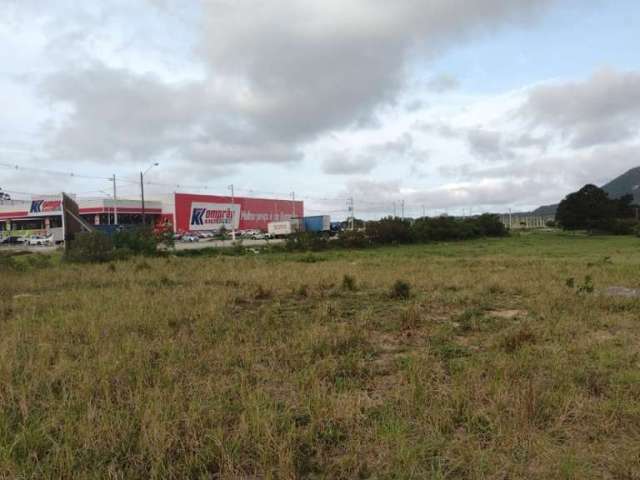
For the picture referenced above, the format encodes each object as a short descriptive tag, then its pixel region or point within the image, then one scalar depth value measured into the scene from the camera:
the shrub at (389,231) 46.16
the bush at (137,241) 28.78
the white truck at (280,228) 68.44
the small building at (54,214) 68.75
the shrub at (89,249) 24.36
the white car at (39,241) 59.78
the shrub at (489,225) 63.53
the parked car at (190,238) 64.94
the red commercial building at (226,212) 74.12
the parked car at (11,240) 65.88
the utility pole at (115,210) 64.40
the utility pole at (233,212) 83.54
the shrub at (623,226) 64.75
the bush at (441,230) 51.69
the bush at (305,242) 39.34
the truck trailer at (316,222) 74.44
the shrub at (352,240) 42.66
